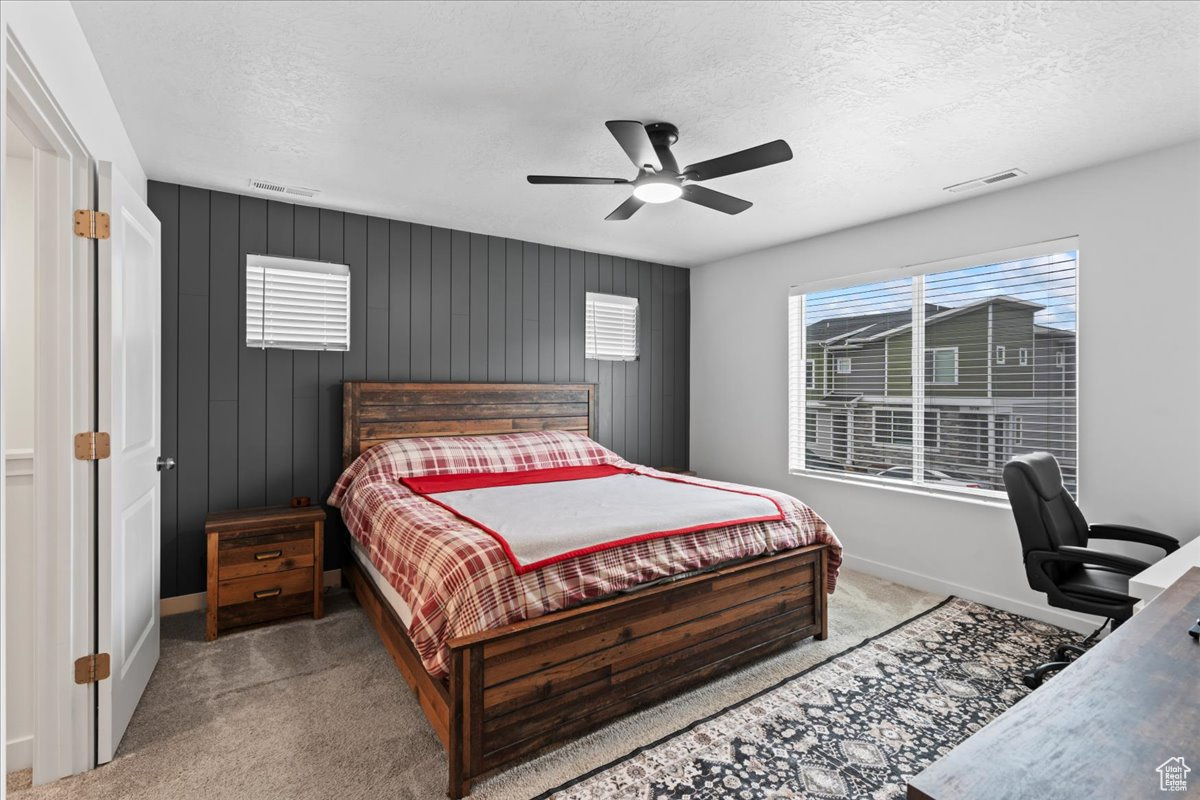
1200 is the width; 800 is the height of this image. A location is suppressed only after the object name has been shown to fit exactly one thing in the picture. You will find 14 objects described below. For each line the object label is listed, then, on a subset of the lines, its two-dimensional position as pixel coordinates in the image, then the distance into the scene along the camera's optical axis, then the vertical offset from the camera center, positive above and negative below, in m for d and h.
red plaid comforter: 2.00 -0.67
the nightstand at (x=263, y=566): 3.07 -0.95
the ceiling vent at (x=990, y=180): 3.13 +1.19
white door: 2.02 -0.24
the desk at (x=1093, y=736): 0.79 -0.53
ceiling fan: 2.26 +0.96
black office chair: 2.40 -0.67
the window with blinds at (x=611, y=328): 5.04 +0.59
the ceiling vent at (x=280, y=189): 3.36 +1.20
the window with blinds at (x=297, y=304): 3.62 +0.56
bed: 1.94 -0.98
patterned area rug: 1.95 -1.29
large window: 3.29 +0.15
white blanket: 2.24 -0.55
